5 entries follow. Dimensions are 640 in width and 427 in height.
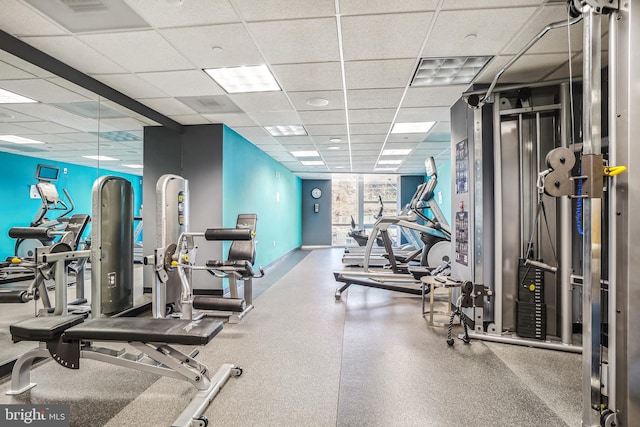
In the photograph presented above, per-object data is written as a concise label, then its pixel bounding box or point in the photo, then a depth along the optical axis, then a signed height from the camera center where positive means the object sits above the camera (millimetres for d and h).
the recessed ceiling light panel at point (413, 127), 4422 +1314
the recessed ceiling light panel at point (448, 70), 2625 +1325
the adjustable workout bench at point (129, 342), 1758 -746
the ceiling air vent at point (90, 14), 1873 +1300
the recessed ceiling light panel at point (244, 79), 2803 +1330
